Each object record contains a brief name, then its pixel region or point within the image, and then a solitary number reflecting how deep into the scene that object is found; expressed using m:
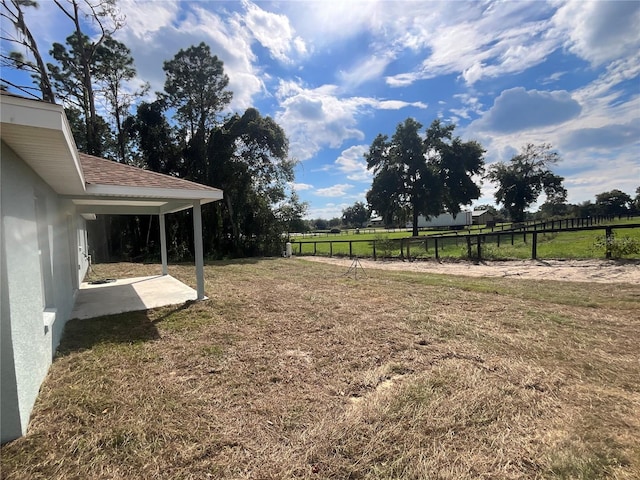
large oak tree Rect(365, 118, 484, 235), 28.88
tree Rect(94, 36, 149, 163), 18.03
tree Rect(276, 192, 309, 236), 20.44
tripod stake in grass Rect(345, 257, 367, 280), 9.74
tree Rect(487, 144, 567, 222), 43.28
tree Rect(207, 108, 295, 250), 18.52
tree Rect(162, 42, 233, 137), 19.28
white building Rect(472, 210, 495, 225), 70.00
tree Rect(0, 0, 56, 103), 13.18
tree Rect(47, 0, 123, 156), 15.79
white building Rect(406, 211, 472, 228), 52.69
